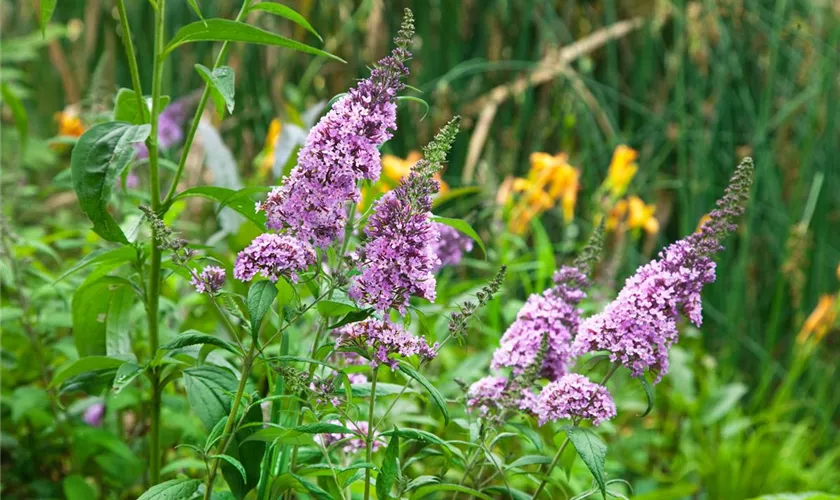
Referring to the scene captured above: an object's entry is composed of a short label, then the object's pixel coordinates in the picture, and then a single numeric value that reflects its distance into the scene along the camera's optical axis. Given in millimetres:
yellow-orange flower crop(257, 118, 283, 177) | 5821
